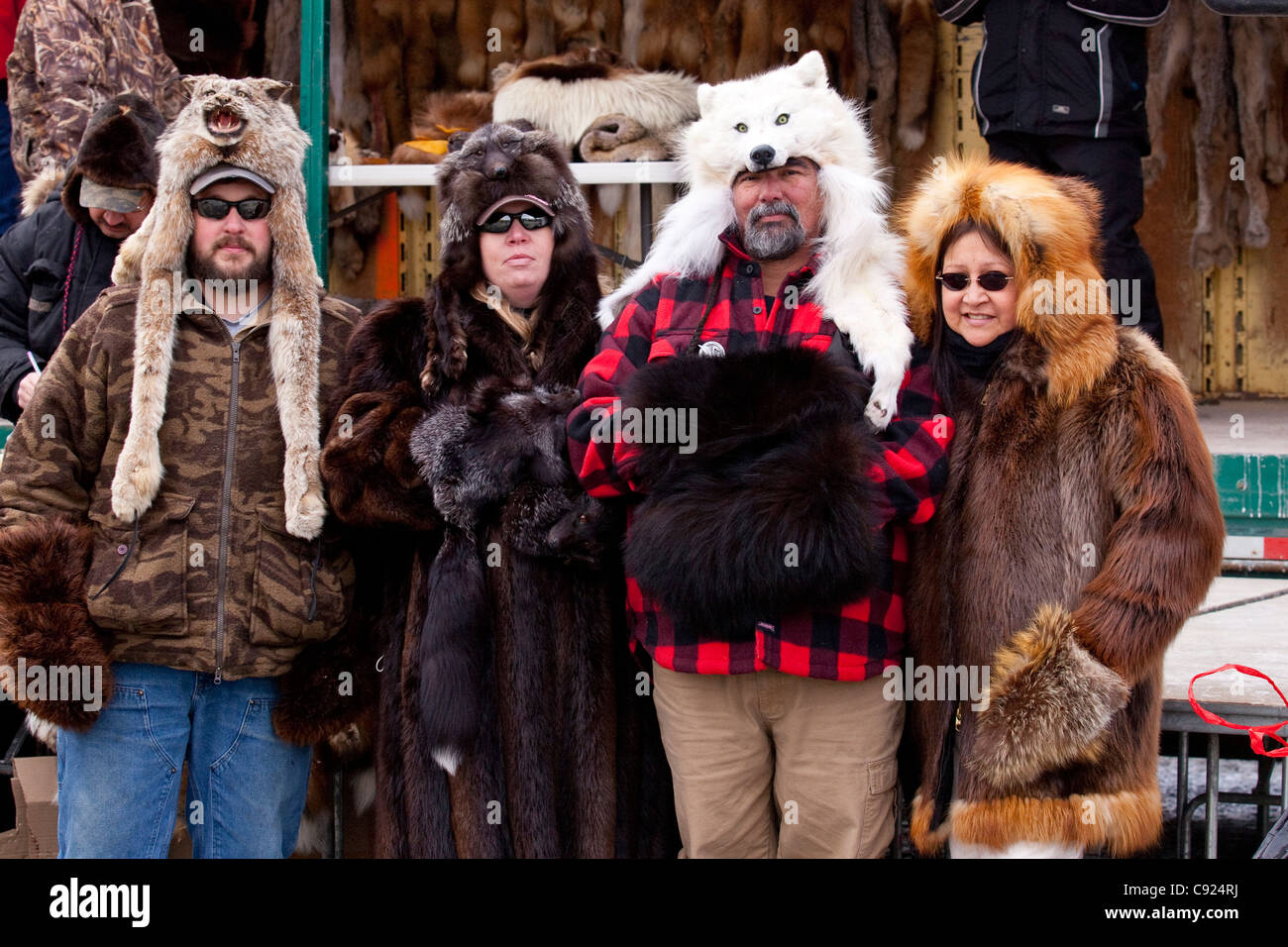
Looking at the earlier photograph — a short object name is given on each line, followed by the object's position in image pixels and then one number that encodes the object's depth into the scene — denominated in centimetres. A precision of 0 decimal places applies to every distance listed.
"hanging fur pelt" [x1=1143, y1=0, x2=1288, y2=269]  591
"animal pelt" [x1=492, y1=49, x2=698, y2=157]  525
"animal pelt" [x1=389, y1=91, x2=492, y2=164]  591
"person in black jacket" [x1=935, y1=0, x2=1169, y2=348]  424
